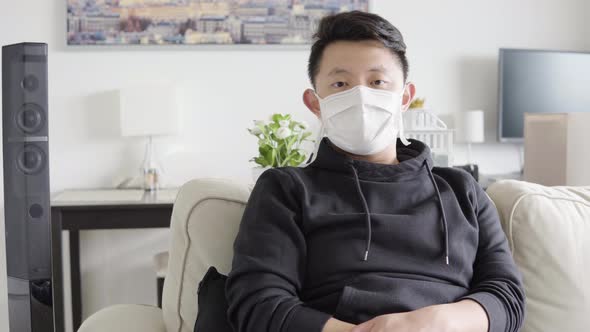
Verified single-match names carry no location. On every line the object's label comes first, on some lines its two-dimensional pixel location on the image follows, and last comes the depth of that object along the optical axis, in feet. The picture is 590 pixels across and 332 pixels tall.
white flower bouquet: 6.71
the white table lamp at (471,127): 10.17
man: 3.68
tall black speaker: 5.33
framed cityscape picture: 9.65
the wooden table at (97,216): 7.98
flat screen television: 10.43
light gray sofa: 4.23
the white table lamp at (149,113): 9.41
